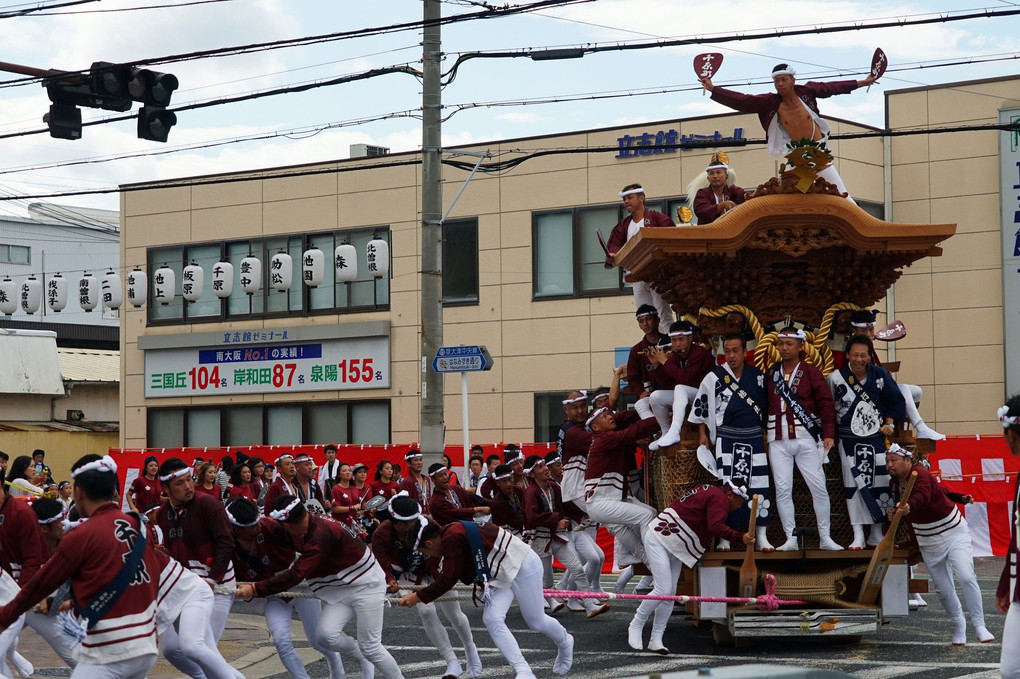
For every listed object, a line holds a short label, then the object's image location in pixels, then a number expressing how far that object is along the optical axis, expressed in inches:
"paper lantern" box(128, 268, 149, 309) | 1247.5
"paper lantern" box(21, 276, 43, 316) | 1322.6
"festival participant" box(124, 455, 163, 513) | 715.4
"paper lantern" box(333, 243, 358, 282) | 1137.4
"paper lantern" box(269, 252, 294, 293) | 1184.8
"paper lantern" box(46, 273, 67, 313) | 1330.0
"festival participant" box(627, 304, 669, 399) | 530.9
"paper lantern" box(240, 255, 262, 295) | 1183.6
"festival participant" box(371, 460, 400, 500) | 718.0
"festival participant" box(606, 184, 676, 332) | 541.1
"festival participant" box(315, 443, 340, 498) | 808.9
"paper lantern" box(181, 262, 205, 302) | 1214.3
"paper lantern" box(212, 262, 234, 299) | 1200.2
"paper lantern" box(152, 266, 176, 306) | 1239.5
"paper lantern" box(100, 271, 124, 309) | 1268.5
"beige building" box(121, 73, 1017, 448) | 1031.6
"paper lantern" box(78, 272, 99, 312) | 1285.7
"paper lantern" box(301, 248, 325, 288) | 1147.9
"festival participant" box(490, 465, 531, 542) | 602.2
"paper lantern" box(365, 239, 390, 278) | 1069.1
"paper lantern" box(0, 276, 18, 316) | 1318.9
